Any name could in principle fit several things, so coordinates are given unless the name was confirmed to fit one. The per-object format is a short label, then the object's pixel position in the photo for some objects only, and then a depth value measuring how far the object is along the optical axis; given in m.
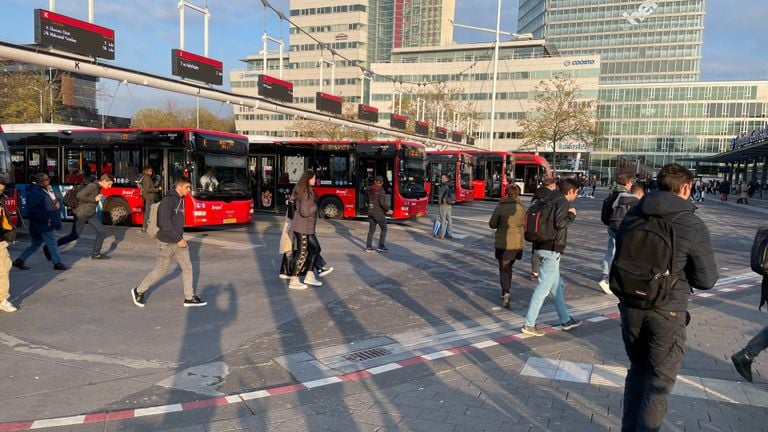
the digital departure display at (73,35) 11.92
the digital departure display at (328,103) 23.77
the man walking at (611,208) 8.29
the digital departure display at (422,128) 35.48
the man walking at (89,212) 10.05
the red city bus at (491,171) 30.98
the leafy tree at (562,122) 47.22
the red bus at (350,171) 17.92
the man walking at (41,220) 9.09
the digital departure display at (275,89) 19.94
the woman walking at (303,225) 8.33
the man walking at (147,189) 13.21
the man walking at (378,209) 12.14
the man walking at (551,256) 6.00
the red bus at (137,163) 14.05
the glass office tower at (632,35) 100.81
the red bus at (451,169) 26.31
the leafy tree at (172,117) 65.44
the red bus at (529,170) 33.59
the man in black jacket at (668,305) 3.03
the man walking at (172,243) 6.96
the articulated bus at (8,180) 11.62
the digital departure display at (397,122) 33.50
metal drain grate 5.36
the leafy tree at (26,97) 28.63
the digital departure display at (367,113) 27.59
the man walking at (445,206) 14.51
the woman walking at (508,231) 7.05
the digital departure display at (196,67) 15.84
